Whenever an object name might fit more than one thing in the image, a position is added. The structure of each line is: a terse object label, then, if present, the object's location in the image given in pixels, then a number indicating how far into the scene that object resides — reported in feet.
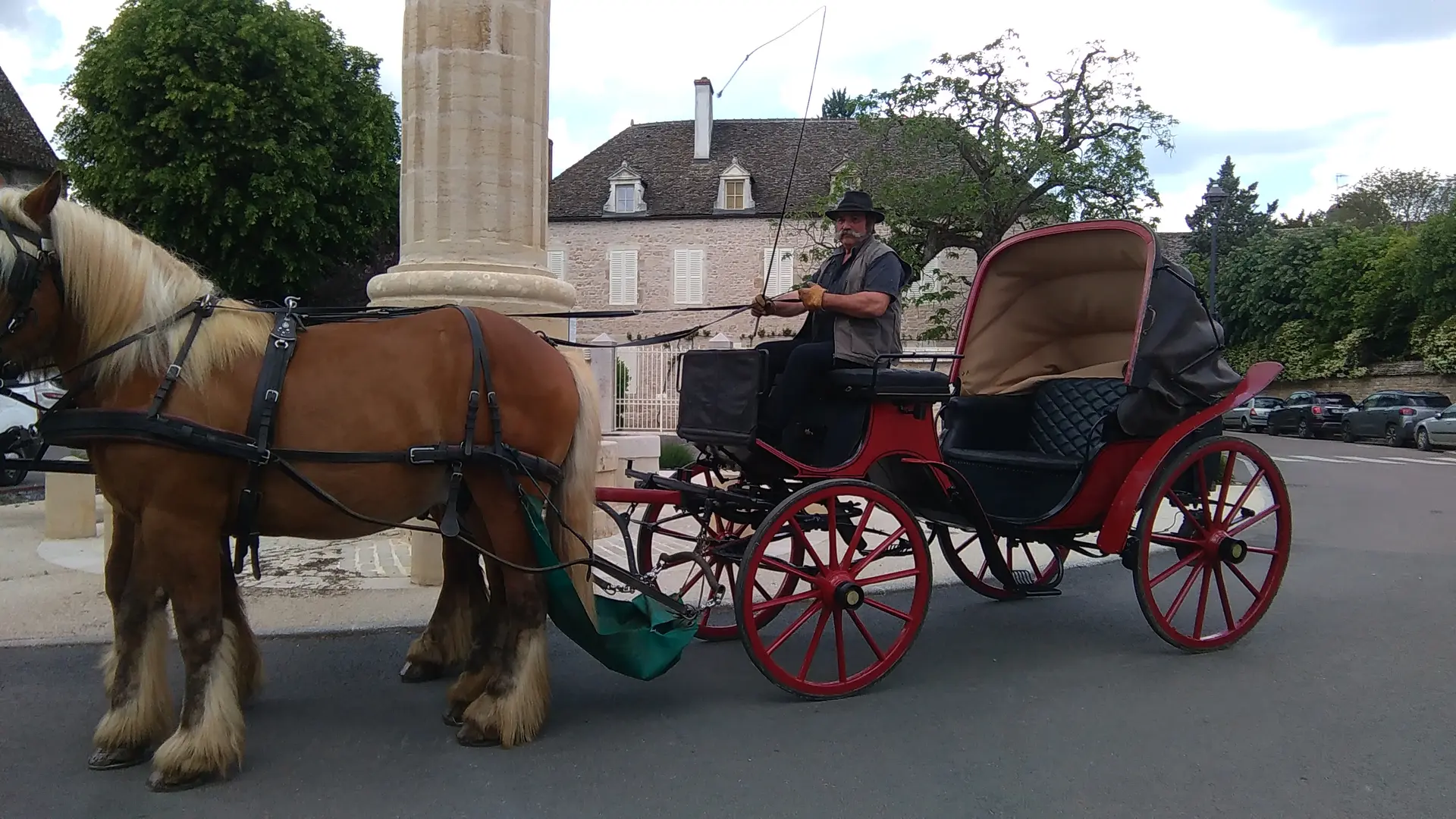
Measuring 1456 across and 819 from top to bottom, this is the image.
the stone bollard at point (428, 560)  19.74
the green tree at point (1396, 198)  147.74
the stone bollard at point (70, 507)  24.45
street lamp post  64.59
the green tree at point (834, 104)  209.67
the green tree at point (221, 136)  68.74
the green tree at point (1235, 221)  155.63
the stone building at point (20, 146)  85.10
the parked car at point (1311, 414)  91.25
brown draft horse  10.48
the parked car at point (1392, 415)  78.28
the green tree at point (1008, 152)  75.82
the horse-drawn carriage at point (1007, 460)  13.99
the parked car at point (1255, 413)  103.71
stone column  19.69
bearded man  14.38
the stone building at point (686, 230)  102.42
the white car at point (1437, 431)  71.82
